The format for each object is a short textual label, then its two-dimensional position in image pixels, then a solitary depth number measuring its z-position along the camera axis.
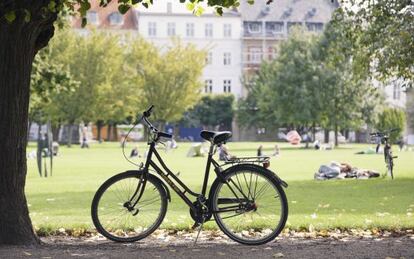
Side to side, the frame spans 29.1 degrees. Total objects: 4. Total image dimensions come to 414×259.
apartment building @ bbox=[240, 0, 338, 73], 103.75
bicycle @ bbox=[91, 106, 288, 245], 7.66
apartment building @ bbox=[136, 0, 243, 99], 102.31
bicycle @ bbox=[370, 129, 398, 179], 23.34
